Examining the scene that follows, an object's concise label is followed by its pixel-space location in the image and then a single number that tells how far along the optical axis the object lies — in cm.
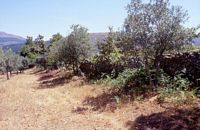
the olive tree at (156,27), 857
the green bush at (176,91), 724
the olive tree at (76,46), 1643
